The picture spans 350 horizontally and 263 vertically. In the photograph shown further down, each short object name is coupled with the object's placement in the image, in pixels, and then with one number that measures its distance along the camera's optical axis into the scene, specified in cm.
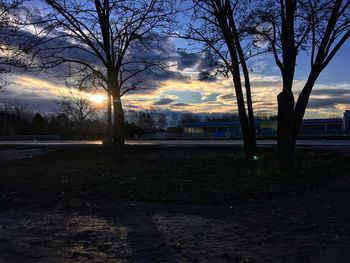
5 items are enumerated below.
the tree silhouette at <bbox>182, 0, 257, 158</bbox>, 1476
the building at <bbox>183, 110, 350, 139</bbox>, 8227
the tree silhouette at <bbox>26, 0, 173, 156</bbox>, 1469
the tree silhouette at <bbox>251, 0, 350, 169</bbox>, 1141
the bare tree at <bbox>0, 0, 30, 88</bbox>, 1414
